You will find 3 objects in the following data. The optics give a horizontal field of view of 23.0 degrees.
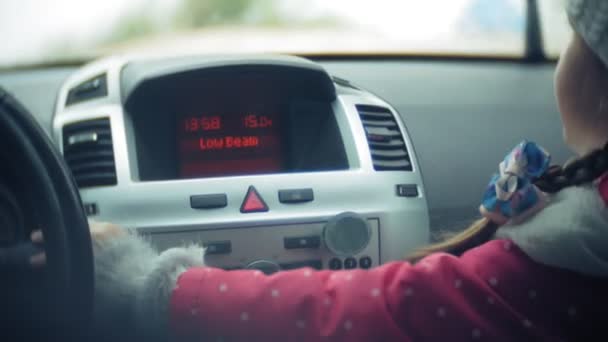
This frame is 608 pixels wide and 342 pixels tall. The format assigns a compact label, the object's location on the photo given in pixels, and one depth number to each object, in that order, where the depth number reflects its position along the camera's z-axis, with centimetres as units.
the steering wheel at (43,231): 102
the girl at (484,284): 106
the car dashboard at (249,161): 120
